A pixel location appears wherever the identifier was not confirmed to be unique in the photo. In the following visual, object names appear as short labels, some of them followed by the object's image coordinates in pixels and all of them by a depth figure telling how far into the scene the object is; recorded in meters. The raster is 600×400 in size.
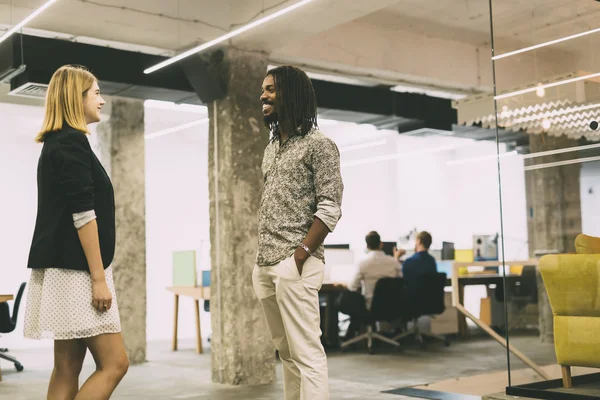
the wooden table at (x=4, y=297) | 6.25
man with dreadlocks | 2.37
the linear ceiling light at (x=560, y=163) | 3.82
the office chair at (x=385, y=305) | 7.49
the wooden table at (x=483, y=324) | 4.06
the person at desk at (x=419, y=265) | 7.82
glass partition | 3.82
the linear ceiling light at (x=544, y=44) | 3.95
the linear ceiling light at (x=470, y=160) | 12.99
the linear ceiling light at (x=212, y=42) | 4.67
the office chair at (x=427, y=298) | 7.78
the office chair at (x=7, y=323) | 6.68
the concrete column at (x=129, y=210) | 7.14
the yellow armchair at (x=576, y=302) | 3.74
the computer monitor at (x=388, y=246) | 9.38
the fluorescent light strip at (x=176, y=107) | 9.74
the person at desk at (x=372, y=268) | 7.58
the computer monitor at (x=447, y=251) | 9.91
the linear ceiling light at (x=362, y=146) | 12.28
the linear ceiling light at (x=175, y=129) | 10.43
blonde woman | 2.23
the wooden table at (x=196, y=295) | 8.15
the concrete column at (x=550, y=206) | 3.90
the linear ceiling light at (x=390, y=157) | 12.68
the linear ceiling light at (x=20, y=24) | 4.51
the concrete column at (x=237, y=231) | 5.64
